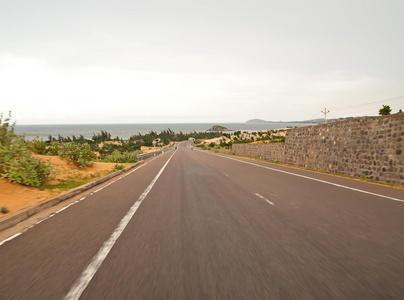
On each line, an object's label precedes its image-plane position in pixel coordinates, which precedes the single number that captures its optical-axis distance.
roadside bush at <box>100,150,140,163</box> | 24.14
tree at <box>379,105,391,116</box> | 51.67
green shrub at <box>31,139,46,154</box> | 15.51
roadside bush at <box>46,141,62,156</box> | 16.30
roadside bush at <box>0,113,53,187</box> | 8.60
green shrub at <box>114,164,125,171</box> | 16.72
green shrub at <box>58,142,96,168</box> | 14.83
